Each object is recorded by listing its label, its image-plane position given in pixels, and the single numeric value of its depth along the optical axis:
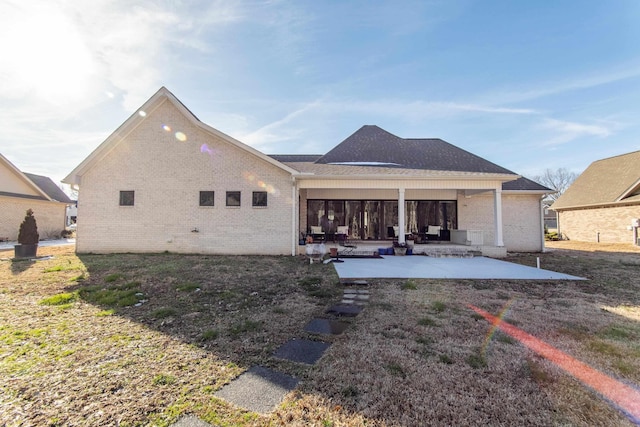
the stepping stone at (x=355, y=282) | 6.45
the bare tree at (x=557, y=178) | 53.03
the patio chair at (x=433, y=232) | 14.39
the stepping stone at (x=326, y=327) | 3.76
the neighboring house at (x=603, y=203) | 17.58
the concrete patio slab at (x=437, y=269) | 7.40
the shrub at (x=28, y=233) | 10.73
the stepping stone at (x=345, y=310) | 4.47
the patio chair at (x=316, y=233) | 13.41
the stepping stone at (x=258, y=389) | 2.23
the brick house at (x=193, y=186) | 11.52
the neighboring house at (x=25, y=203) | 17.34
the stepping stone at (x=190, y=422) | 1.98
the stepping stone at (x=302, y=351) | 3.00
